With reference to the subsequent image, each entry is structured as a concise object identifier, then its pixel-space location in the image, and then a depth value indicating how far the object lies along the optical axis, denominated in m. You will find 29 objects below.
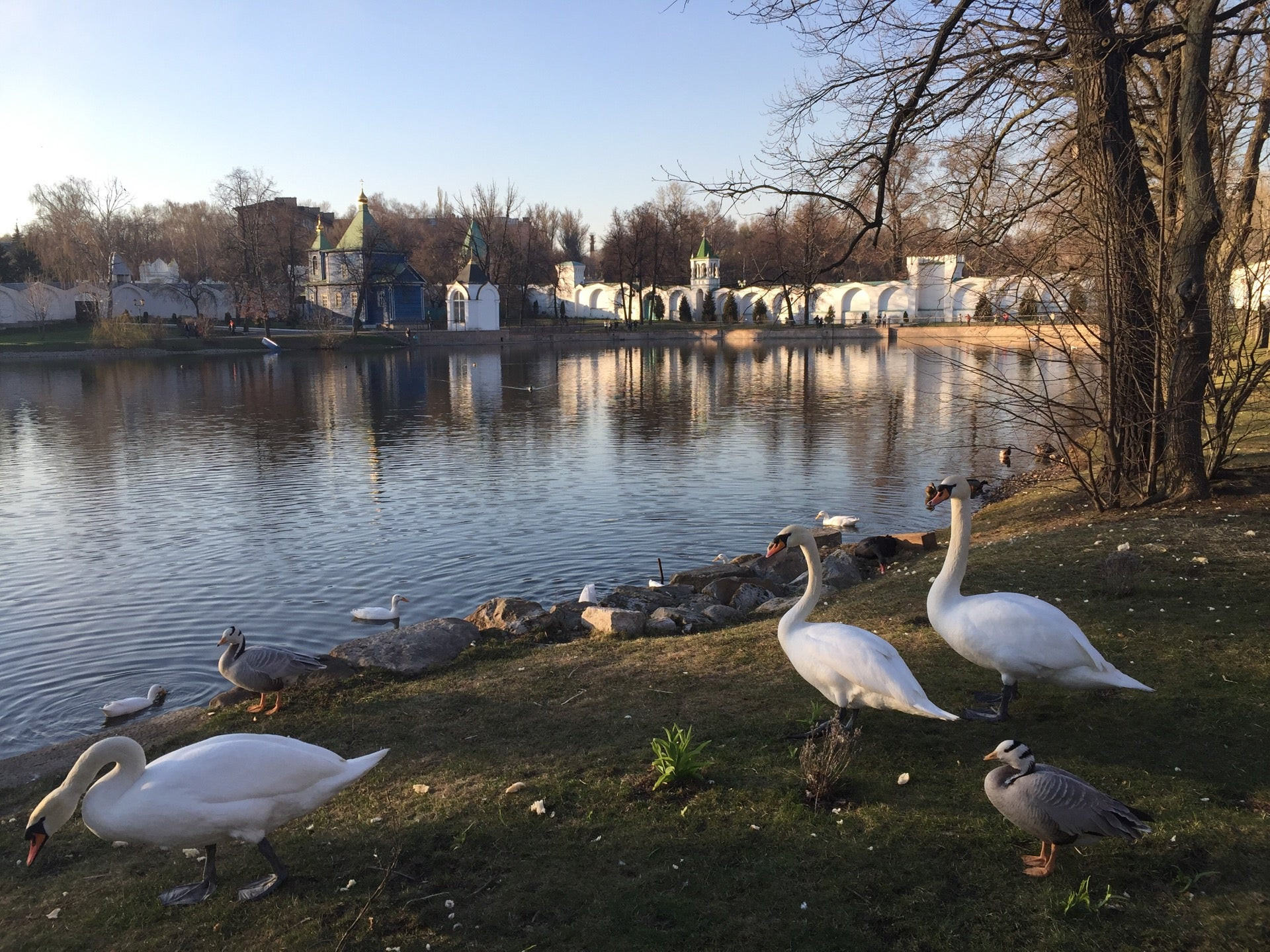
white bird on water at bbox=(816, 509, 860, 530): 15.92
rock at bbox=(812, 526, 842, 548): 13.60
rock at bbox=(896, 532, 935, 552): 12.84
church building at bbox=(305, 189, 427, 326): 80.44
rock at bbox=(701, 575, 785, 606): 11.20
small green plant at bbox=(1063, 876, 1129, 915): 3.93
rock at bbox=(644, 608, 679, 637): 9.37
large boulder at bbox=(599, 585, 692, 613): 10.98
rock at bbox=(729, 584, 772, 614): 10.69
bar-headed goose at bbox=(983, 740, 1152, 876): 4.05
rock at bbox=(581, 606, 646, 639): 9.19
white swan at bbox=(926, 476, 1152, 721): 5.39
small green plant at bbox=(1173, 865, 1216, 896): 4.03
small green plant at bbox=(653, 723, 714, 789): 5.13
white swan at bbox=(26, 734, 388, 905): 4.48
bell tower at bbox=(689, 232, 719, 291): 96.56
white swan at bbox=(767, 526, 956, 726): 5.14
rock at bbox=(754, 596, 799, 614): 9.84
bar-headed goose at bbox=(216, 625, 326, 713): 7.77
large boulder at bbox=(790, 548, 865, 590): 11.34
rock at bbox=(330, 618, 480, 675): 8.47
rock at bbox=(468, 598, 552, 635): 9.73
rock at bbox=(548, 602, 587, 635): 9.77
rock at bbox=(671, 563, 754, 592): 12.47
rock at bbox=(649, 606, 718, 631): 9.65
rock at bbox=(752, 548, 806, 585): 12.95
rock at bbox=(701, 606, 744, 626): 9.90
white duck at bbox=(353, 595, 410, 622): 11.98
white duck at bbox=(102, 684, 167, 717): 9.15
